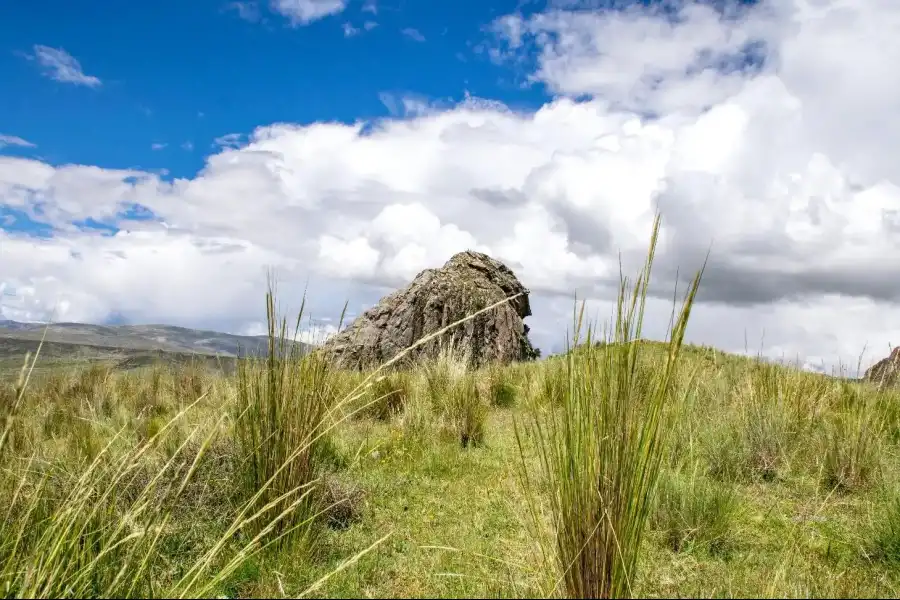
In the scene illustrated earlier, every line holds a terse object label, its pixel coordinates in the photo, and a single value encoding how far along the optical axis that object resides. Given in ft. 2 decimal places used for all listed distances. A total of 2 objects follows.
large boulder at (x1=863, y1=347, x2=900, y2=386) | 30.93
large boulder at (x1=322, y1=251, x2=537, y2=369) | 43.50
